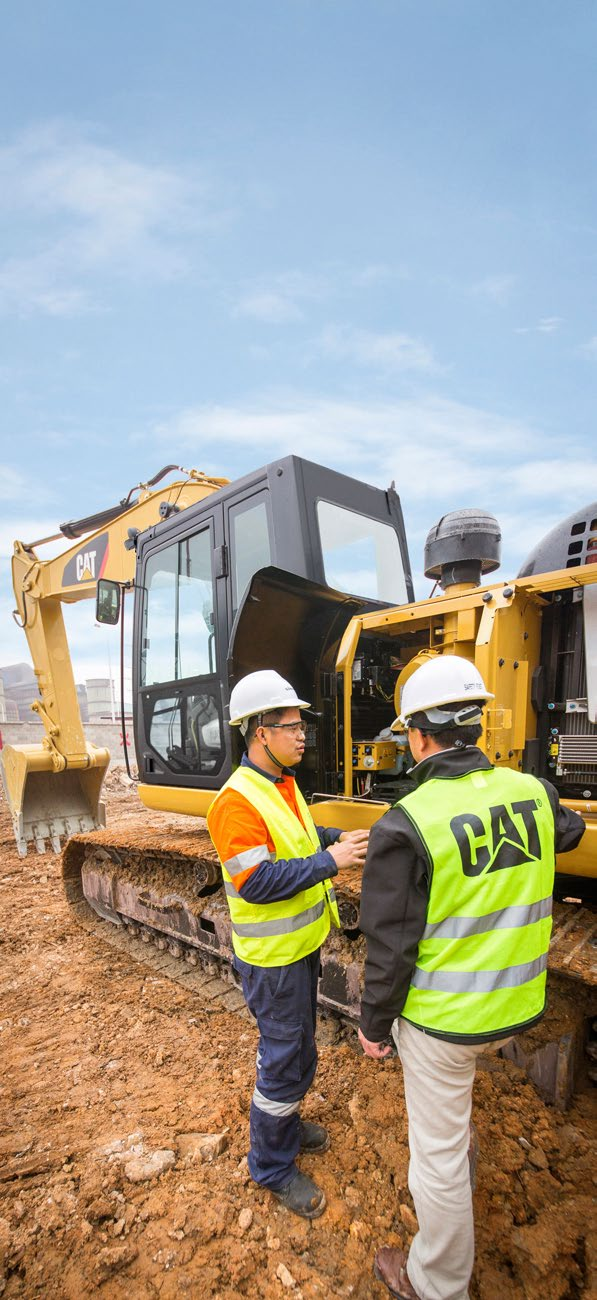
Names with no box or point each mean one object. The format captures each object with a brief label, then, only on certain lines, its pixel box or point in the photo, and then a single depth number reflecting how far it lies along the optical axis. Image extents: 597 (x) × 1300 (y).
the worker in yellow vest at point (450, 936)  1.64
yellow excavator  2.81
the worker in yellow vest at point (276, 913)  2.12
